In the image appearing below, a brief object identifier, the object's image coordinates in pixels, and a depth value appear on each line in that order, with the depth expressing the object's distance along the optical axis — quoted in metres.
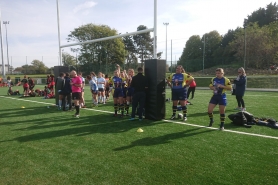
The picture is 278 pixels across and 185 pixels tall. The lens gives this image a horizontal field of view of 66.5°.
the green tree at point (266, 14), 53.34
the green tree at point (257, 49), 31.89
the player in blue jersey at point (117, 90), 8.91
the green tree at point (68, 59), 60.45
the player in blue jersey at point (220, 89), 6.59
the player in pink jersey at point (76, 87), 8.90
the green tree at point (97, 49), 41.59
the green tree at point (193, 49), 56.84
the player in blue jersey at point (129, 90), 9.16
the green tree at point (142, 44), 54.29
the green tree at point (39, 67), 68.00
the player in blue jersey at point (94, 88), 12.34
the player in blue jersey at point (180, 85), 8.00
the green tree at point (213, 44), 52.00
